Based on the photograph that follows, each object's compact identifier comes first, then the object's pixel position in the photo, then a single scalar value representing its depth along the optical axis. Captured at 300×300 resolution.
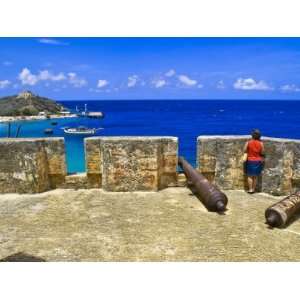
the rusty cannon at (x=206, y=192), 6.21
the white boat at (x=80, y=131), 60.64
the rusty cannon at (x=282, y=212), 5.59
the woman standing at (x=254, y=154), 7.22
